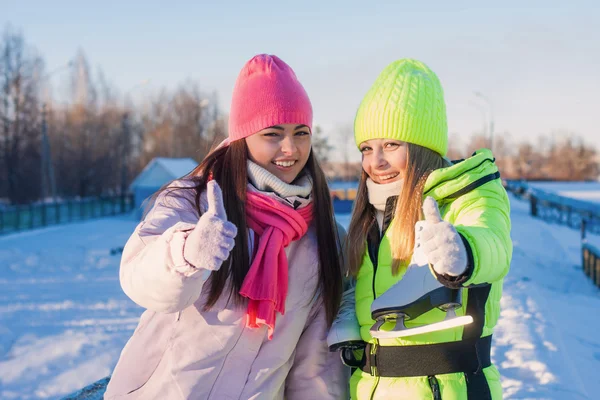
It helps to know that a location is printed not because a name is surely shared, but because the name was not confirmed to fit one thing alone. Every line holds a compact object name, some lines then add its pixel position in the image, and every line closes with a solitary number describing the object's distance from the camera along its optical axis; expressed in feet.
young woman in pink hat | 7.27
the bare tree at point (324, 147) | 170.04
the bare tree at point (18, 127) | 122.52
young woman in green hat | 6.13
